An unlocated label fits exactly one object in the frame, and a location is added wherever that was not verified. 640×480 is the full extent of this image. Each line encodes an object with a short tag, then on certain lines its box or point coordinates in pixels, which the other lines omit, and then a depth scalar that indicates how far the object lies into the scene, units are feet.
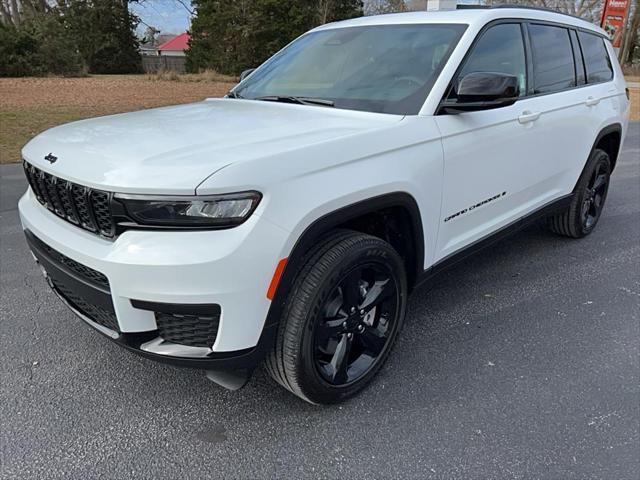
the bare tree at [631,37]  142.61
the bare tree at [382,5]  104.11
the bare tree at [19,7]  124.77
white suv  6.70
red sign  51.08
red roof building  247.70
